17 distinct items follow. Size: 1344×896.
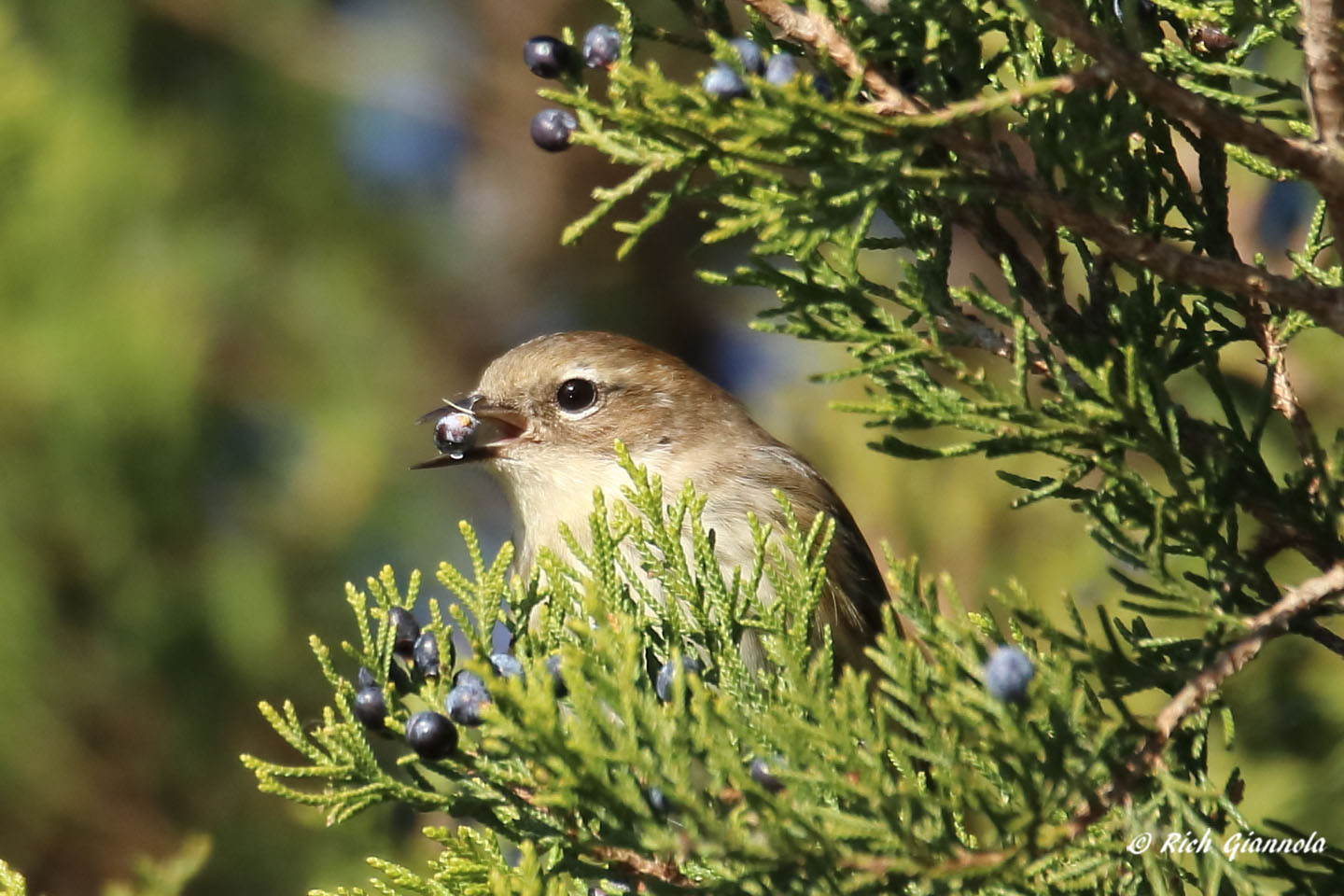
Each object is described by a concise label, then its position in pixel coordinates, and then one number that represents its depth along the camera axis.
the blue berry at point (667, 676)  5.41
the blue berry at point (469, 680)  5.35
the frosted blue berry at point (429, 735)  5.17
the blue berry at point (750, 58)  5.06
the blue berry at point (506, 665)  5.48
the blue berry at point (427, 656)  5.77
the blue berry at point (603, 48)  5.46
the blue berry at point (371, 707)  5.54
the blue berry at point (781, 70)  4.87
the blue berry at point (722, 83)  4.74
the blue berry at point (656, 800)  4.78
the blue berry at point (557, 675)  5.46
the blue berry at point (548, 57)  5.39
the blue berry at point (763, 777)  4.86
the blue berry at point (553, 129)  5.45
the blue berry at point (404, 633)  5.82
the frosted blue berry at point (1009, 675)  4.37
